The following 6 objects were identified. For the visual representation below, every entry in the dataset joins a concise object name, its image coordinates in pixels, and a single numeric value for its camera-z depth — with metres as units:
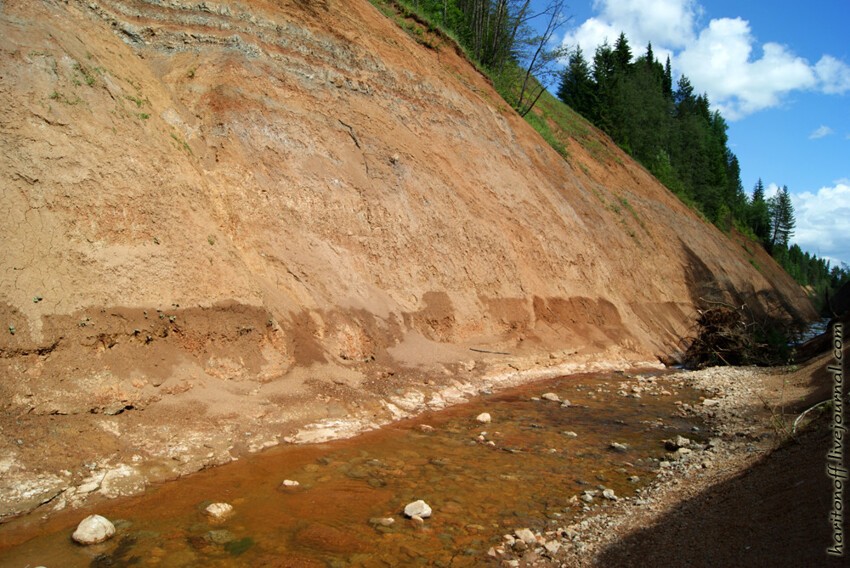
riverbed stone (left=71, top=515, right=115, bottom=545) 4.70
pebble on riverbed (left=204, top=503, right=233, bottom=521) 5.29
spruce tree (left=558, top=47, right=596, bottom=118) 37.22
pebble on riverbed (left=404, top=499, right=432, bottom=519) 5.48
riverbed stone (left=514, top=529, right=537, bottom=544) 5.08
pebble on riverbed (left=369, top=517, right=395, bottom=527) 5.32
